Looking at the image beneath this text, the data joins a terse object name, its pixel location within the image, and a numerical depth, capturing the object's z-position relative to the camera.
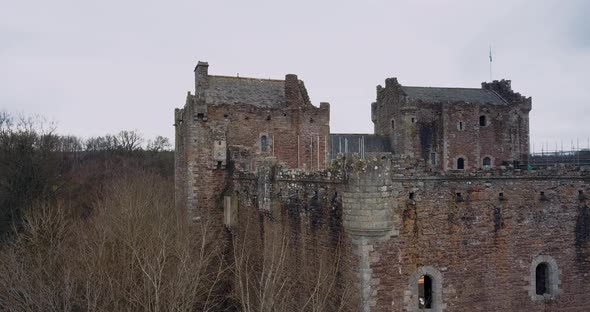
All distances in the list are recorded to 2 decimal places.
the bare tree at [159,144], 83.81
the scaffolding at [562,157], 37.76
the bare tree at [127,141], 80.01
